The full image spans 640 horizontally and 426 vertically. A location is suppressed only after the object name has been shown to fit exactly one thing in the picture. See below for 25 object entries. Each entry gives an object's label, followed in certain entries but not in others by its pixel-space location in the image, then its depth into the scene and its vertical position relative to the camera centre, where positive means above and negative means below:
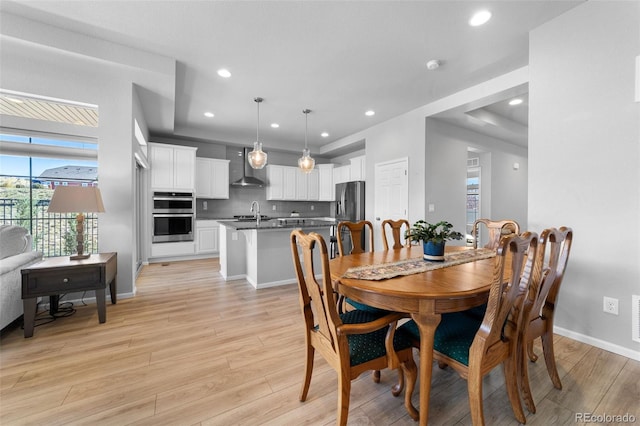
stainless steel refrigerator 5.69 +0.17
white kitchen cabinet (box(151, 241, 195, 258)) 5.16 -0.79
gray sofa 2.18 -0.49
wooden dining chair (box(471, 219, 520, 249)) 2.44 -0.19
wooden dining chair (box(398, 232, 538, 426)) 1.13 -0.65
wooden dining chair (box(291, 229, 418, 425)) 1.21 -0.67
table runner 1.50 -0.37
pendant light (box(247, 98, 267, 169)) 3.93 +0.83
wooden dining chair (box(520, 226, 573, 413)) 1.33 -0.51
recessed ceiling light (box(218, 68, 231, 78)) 3.18 +1.72
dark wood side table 2.24 -0.64
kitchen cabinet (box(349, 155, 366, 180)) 6.03 +1.01
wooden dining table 1.21 -0.41
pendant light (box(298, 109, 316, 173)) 4.39 +0.82
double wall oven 5.15 -0.11
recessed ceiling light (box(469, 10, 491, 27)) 2.24 +1.71
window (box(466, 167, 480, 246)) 6.14 +0.38
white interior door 4.54 +0.35
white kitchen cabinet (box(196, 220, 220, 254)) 5.64 -0.57
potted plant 1.83 -0.19
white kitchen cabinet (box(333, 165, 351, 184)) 6.54 +0.96
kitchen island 3.64 -0.61
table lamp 2.40 +0.09
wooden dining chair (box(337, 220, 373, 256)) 2.46 -0.21
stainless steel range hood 6.16 +0.78
